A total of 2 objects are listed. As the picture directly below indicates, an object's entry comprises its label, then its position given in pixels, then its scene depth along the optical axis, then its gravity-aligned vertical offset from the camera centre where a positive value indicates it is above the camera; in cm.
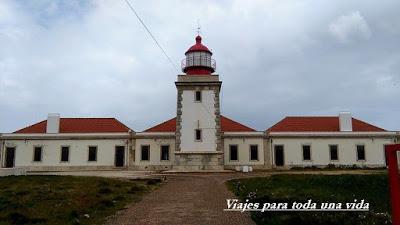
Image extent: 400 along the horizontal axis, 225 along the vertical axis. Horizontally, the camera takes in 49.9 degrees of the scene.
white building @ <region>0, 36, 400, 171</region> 2994 +172
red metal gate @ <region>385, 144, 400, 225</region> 378 -8
